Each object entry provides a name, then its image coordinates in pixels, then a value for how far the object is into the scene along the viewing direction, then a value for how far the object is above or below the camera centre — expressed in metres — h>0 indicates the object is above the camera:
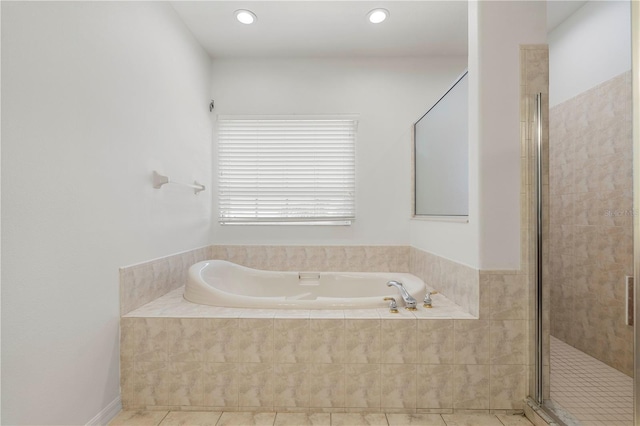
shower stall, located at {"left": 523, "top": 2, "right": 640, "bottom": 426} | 1.36 -0.22
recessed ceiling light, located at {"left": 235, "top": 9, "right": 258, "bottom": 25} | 2.14 +1.39
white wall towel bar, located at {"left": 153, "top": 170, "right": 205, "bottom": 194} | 1.87 +0.20
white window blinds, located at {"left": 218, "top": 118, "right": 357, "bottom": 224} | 2.74 +0.38
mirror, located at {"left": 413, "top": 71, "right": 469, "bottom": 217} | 1.84 +0.39
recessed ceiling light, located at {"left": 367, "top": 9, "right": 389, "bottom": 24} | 2.14 +1.39
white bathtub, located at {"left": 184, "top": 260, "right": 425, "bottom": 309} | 2.23 -0.55
